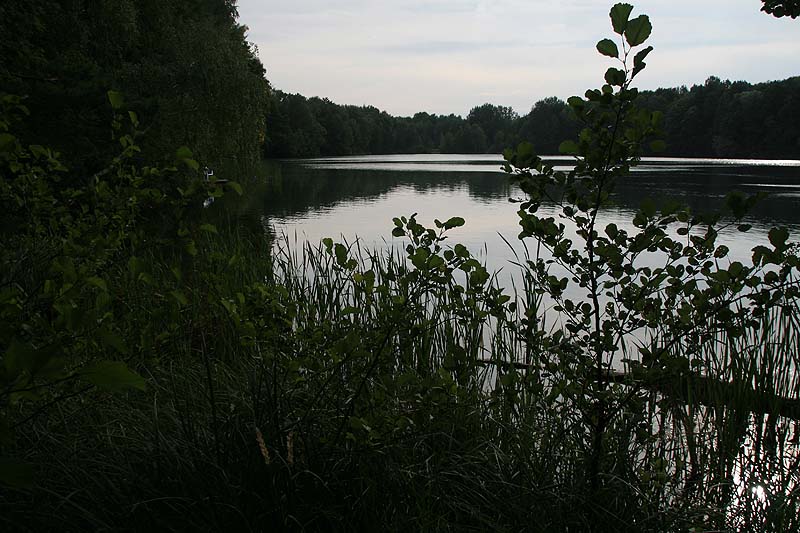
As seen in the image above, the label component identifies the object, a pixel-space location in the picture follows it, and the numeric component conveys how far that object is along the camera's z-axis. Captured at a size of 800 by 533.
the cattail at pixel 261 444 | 1.99
